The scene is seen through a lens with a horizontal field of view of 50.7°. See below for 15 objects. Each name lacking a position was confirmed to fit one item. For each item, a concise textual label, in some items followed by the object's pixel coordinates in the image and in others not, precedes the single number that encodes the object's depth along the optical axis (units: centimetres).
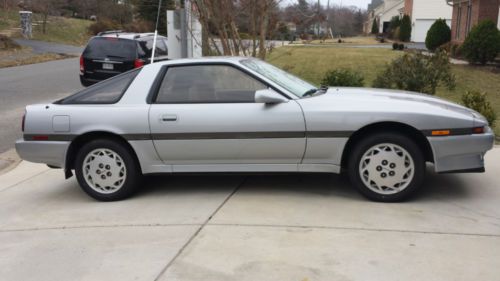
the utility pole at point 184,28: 1091
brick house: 2466
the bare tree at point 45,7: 4538
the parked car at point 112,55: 1233
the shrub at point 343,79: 1146
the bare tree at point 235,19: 985
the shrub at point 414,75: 1113
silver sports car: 502
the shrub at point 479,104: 845
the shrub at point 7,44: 3150
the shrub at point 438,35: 2975
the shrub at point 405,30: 4641
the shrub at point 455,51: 2434
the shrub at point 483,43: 2048
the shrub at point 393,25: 5155
